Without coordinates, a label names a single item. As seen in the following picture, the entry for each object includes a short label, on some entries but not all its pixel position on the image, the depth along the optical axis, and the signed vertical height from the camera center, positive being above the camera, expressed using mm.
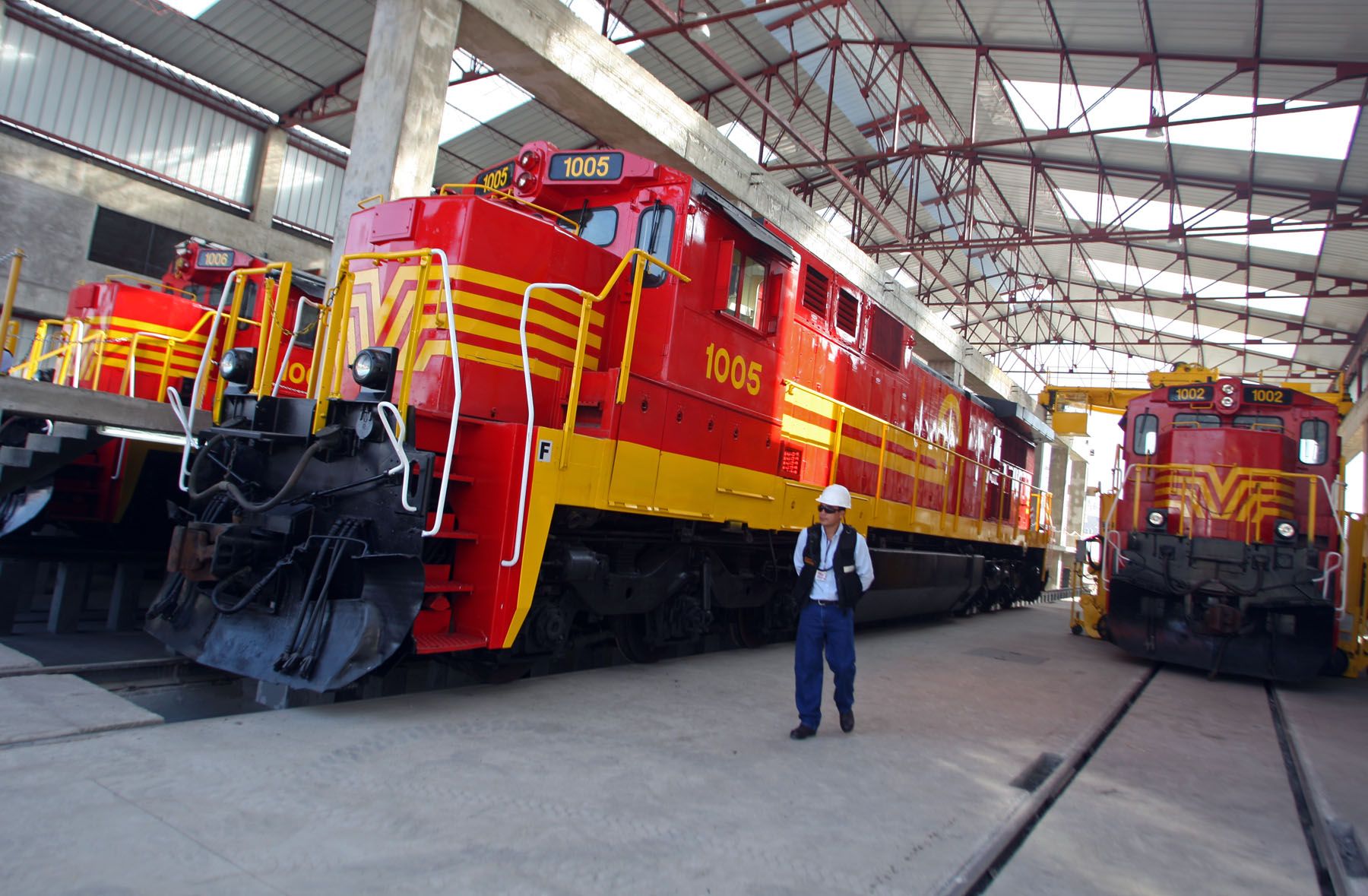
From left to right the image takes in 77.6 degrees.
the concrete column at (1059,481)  32412 +3299
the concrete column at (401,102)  8094 +3674
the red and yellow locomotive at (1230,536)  7719 +516
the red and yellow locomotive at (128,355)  6574 +847
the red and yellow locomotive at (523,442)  3973 +310
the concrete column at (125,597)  6508 -1131
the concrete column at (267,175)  16938 +5766
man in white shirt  4438 -340
